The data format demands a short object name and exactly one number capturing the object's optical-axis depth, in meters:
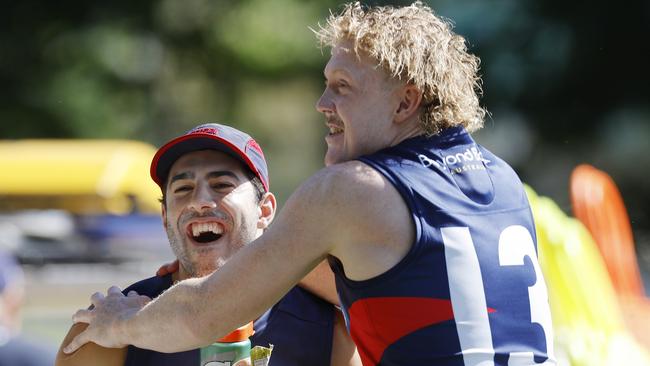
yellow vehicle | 21.87
